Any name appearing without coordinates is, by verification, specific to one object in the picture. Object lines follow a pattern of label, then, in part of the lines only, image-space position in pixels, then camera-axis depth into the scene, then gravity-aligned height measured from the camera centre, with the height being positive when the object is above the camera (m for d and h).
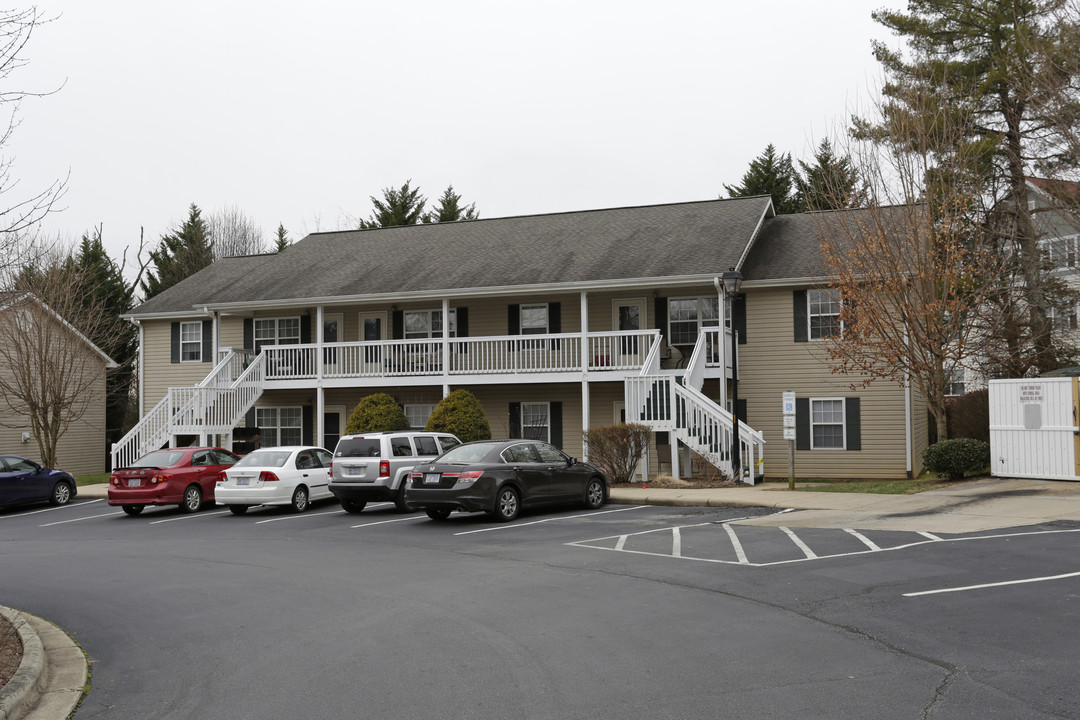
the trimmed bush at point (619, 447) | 22.62 -1.03
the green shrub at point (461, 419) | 25.94 -0.36
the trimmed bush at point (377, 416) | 26.94 -0.27
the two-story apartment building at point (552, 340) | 25.72 +1.79
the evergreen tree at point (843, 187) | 23.05 +5.15
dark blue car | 23.05 -1.71
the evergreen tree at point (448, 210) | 56.72 +11.16
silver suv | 18.88 -1.15
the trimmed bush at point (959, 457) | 20.17 -1.25
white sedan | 19.89 -1.48
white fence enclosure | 18.64 -0.65
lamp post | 21.34 +0.61
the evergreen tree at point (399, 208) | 57.16 +11.44
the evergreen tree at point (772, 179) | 49.81 +11.11
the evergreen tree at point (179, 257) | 56.06 +8.66
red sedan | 20.83 -1.51
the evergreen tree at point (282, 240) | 60.22 +10.24
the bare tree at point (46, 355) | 31.39 +1.88
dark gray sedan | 16.75 -1.32
